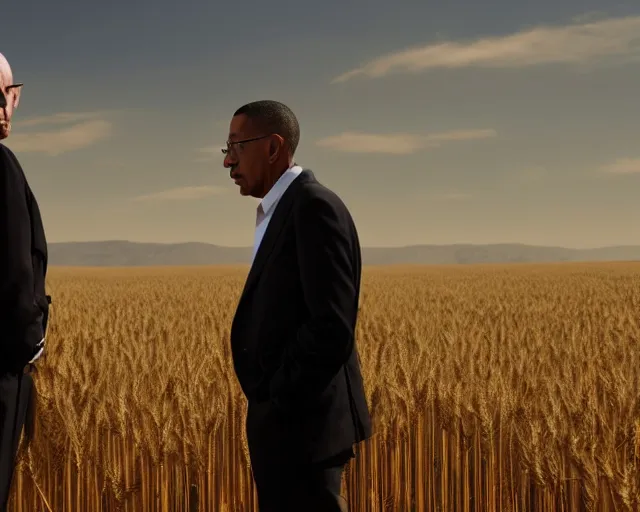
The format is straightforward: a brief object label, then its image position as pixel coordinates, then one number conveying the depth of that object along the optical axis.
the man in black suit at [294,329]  1.89
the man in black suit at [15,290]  1.98
